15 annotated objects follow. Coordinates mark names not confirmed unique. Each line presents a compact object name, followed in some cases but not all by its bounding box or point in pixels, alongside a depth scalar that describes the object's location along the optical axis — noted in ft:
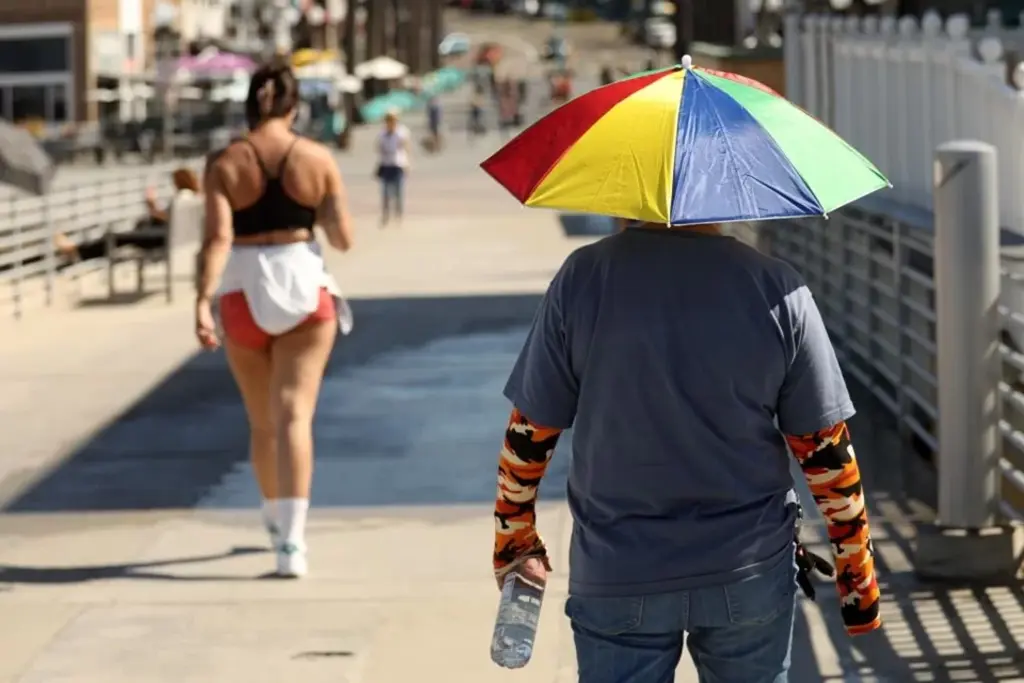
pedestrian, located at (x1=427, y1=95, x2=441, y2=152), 170.53
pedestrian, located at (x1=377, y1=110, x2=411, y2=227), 88.53
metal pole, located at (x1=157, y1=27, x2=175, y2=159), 162.81
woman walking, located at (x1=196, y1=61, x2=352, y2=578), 22.71
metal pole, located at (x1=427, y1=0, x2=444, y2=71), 344.69
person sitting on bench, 58.03
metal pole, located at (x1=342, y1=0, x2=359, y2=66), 207.31
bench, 55.72
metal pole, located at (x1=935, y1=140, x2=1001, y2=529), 21.72
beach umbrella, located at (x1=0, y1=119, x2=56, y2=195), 65.41
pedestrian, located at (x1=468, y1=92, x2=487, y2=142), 186.39
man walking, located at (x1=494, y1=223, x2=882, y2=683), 11.38
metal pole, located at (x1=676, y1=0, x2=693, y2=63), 74.33
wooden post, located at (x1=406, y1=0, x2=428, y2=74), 313.32
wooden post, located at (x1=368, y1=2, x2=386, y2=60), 237.55
